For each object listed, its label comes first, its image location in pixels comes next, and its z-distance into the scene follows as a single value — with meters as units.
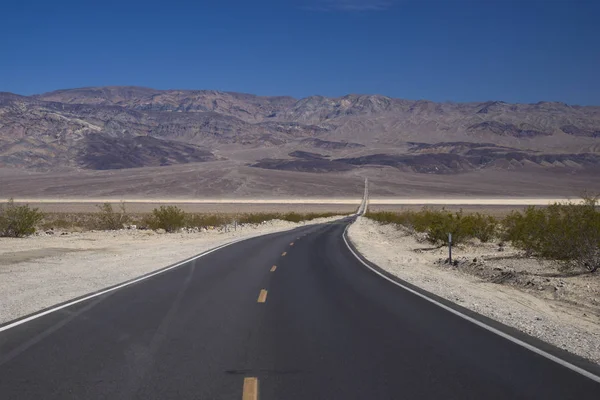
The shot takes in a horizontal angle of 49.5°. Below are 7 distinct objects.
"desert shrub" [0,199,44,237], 37.19
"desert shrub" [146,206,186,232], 48.44
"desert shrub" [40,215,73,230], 49.84
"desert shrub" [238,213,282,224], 69.31
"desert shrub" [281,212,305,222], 75.20
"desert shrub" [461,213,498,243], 32.07
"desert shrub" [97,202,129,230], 49.16
